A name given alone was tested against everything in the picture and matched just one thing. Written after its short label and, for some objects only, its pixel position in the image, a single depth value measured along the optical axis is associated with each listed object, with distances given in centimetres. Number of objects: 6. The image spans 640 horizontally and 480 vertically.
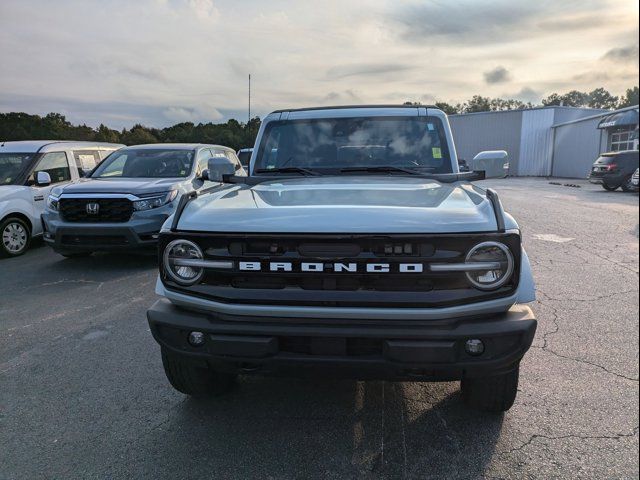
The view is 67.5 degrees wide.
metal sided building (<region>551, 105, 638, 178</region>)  2631
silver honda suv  664
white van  790
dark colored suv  1658
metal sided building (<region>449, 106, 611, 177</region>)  3394
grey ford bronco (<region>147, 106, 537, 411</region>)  227
